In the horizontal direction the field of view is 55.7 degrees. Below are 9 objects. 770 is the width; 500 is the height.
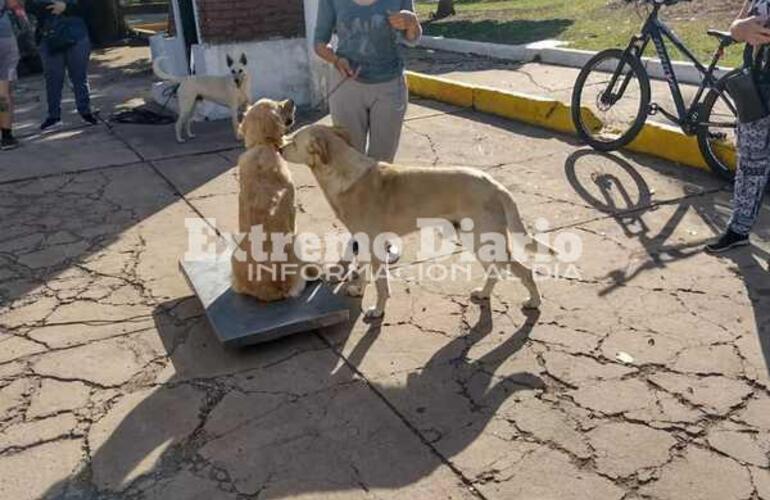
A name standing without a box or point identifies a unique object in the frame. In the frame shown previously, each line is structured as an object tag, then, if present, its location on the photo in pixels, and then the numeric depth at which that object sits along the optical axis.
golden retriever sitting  4.09
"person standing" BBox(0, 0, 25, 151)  7.45
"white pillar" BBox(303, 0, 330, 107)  9.40
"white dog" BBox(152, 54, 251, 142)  8.02
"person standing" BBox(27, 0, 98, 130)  8.02
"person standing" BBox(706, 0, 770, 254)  4.30
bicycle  6.17
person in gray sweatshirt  4.37
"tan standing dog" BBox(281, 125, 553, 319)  4.01
